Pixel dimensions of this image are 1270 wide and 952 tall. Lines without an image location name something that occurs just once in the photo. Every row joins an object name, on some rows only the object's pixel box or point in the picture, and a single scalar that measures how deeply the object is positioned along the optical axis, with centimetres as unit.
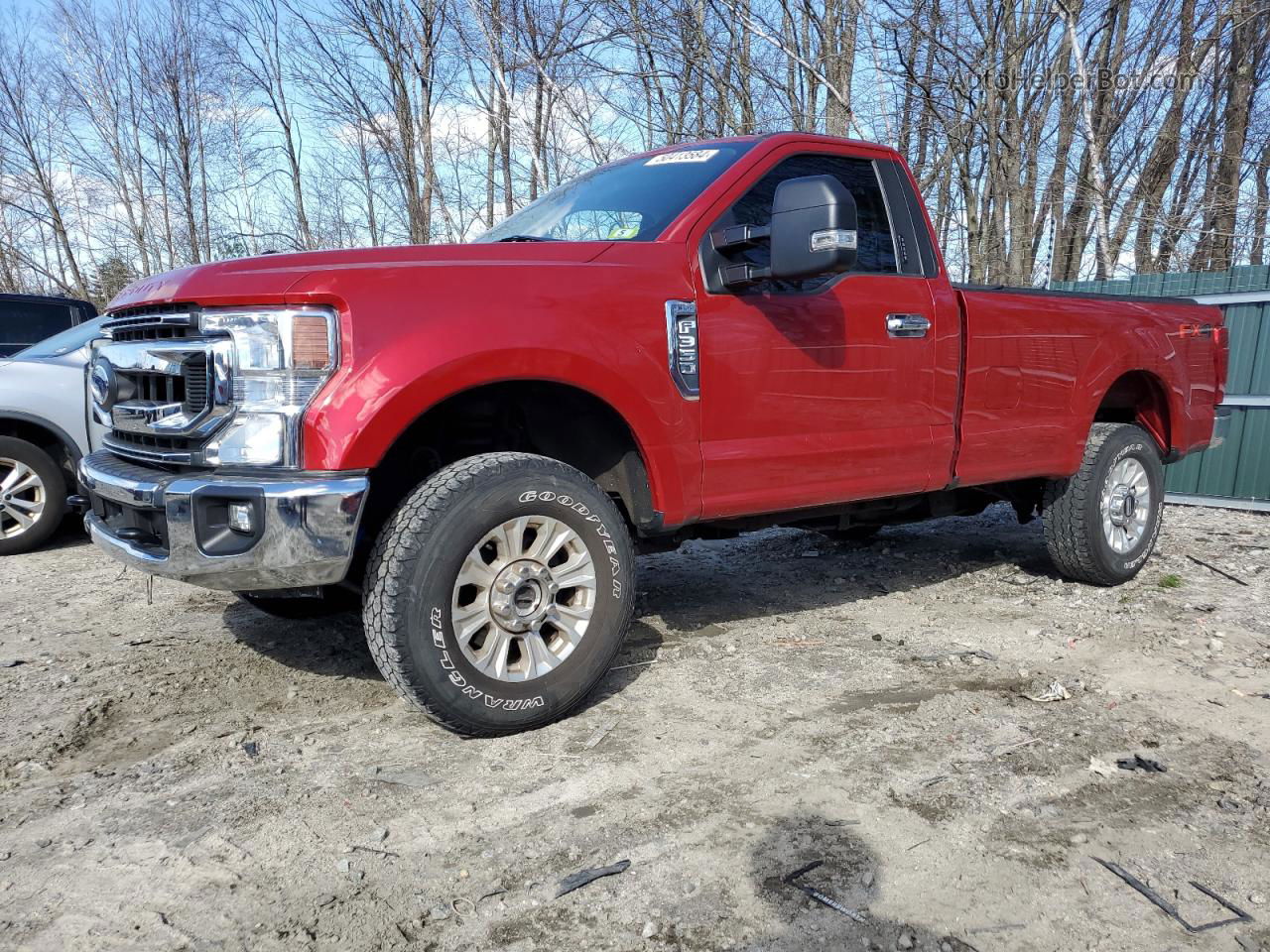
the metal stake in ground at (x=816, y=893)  203
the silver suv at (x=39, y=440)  609
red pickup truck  266
